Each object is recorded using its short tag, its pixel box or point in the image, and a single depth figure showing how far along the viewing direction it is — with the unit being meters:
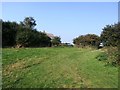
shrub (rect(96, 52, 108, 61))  7.74
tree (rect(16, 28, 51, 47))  16.83
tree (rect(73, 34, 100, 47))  24.07
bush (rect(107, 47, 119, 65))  6.39
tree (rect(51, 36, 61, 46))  25.68
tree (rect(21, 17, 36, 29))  28.90
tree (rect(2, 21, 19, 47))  17.11
